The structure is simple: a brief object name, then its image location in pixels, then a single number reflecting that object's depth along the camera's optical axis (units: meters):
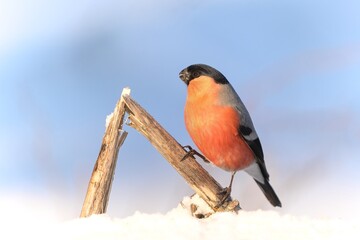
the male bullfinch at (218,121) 10.73
